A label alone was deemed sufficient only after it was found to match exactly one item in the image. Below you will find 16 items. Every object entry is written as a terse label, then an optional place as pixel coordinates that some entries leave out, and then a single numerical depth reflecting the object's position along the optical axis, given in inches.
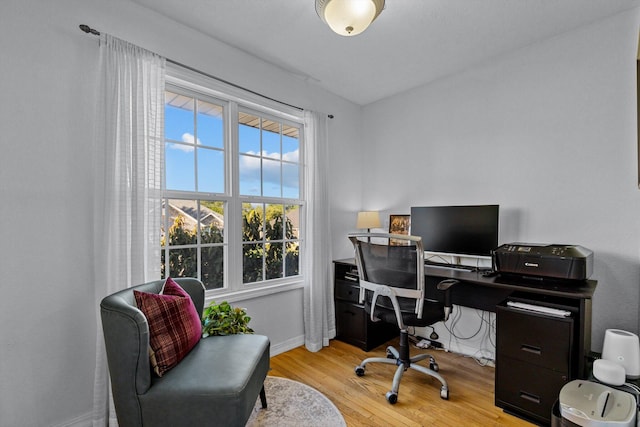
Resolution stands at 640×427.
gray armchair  53.1
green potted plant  77.7
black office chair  81.7
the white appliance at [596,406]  52.7
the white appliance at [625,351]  69.9
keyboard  105.0
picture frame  126.8
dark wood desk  69.7
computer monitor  99.8
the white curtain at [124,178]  70.3
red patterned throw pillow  58.1
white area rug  73.3
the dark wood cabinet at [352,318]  115.5
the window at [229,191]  90.8
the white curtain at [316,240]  117.3
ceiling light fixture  64.4
